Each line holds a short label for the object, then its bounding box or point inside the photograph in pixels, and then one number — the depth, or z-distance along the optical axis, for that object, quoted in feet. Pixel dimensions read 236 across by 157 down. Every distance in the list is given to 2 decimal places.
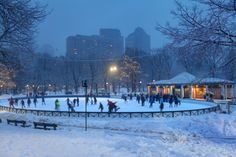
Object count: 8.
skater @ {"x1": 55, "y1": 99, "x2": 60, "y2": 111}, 130.92
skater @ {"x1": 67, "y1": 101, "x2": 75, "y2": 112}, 123.84
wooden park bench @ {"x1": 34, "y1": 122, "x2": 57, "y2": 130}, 78.07
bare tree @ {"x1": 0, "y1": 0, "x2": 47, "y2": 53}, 45.75
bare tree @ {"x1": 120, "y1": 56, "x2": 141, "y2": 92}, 278.26
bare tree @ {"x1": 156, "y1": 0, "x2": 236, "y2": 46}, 27.35
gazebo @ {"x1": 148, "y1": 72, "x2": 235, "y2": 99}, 188.65
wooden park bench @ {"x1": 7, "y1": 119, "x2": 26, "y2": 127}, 84.63
